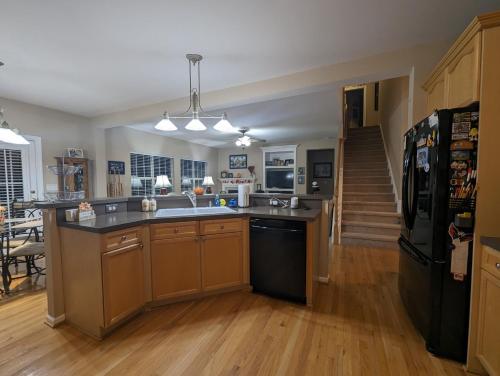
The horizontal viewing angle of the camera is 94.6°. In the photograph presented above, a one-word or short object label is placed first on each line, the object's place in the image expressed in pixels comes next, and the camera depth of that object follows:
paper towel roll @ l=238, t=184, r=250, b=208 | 2.81
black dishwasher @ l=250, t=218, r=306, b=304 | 2.21
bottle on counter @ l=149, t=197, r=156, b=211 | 2.53
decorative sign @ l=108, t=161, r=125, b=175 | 4.89
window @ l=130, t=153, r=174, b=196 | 5.46
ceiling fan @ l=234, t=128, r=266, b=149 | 5.41
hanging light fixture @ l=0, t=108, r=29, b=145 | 2.10
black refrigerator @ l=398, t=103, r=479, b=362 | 1.42
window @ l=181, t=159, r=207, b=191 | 7.04
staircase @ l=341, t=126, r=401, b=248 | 4.05
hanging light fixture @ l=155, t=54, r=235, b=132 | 2.29
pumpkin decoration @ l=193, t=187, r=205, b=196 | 2.96
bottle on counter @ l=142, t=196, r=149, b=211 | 2.52
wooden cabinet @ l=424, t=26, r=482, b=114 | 1.38
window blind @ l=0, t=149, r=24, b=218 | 3.58
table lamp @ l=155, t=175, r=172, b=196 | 4.95
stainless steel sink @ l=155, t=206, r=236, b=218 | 2.30
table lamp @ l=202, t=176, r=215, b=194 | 5.32
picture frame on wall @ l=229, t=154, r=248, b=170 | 8.38
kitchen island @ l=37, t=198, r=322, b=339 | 1.79
